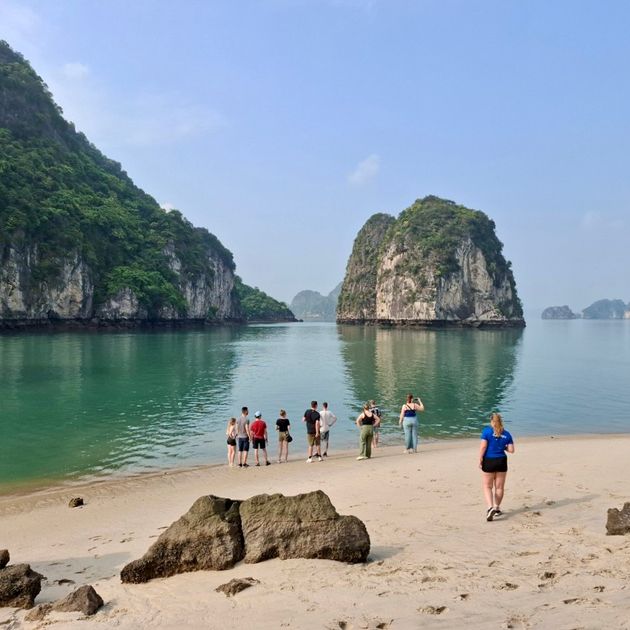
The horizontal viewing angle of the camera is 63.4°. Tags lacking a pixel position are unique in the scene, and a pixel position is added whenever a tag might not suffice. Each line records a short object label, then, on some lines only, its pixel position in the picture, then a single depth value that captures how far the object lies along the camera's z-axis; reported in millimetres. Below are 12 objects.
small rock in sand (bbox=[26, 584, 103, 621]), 5766
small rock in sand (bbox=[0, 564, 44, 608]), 6125
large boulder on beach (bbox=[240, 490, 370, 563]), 6691
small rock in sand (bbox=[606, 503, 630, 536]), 7312
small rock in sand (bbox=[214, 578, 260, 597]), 5985
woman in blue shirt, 8727
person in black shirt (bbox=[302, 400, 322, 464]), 16234
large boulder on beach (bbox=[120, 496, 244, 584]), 6660
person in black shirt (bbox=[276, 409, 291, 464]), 16219
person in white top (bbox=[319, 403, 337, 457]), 16891
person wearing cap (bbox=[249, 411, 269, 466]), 15742
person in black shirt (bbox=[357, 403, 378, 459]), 15922
